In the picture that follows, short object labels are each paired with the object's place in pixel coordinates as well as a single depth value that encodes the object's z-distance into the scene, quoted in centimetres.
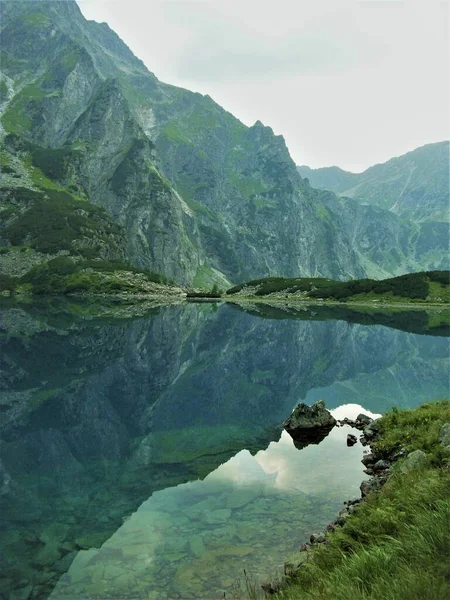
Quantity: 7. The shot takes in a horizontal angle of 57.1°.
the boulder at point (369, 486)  1424
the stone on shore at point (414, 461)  1353
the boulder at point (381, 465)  1700
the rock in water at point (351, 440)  2125
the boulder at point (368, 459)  1812
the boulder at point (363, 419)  2472
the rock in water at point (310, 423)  2277
